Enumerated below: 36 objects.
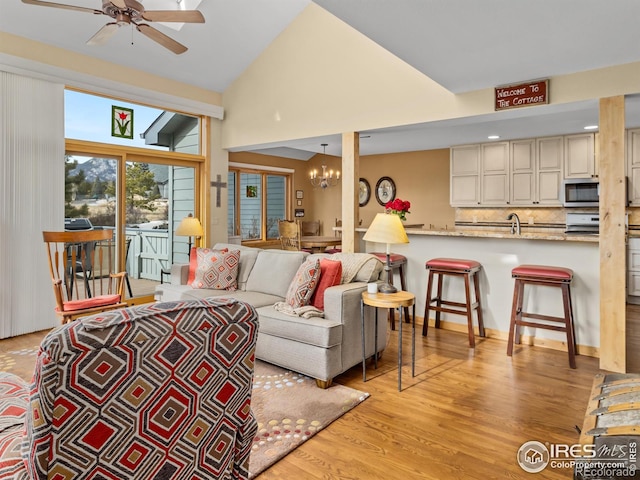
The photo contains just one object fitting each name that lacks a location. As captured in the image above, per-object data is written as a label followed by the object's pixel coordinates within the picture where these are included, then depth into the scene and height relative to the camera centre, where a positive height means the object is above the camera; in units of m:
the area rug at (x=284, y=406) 2.16 -1.11
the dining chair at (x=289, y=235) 6.95 +0.02
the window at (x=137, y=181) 4.68 +0.73
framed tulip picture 4.96 +1.43
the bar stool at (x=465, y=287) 3.93 -0.52
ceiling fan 2.77 +1.62
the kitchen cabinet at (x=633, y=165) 5.68 +1.01
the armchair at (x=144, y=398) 0.82 -0.37
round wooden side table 2.89 -0.48
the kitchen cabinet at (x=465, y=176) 6.86 +1.05
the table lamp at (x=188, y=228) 4.75 +0.10
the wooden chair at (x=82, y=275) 3.44 -0.37
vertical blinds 4.02 +0.45
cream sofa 2.90 -0.66
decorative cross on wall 6.16 +0.78
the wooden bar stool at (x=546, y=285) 3.41 -0.52
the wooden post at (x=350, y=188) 4.81 +0.58
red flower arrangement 3.63 +0.27
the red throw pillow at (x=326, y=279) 3.32 -0.35
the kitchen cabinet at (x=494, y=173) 6.57 +1.04
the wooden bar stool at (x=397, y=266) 4.48 -0.34
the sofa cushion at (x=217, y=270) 4.10 -0.35
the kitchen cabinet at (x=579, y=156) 5.88 +1.20
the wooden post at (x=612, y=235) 3.24 +0.01
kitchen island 3.66 -0.36
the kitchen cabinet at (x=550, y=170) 6.12 +1.03
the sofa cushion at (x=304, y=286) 3.25 -0.40
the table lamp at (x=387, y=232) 3.06 +0.03
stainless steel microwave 5.76 +0.65
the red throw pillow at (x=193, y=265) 4.28 -0.31
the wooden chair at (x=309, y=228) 9.04 +0.19
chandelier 7.72 +1.15
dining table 6.73 -0.09
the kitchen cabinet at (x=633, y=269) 5.60 -0.46
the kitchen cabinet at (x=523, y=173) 6.34 +1.02
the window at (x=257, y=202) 7.80 +0.71
